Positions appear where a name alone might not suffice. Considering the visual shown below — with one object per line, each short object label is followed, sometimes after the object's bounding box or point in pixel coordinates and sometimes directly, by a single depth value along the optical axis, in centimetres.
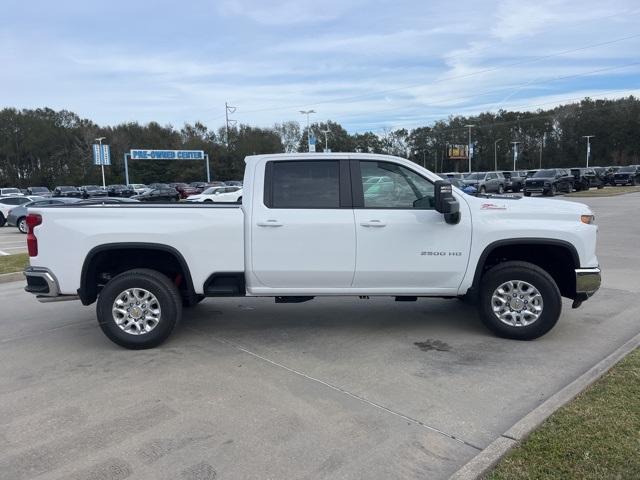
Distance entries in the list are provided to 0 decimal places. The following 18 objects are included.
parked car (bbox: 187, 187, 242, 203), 3076
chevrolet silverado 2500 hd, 522
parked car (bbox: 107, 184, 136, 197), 4935
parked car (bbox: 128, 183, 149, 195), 5427
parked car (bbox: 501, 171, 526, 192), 4100
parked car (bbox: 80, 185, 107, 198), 4159
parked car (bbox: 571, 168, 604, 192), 3849
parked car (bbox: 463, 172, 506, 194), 3747
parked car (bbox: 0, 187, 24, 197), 4928
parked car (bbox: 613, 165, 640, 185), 4381
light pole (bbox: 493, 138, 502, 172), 11431
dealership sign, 6856
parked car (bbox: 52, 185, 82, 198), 4472
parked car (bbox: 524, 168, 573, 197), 3443
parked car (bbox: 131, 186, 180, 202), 4009
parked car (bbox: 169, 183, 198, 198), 5119
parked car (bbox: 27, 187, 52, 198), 5203
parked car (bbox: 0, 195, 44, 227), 2525
